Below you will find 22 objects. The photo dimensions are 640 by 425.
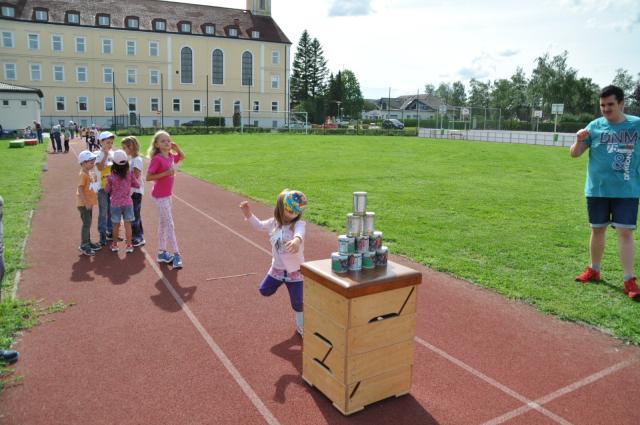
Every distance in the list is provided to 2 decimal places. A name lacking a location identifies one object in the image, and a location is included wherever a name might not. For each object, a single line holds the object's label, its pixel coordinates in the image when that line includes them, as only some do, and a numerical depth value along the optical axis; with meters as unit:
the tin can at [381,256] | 3.96
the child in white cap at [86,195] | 8.00
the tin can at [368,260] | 3.88
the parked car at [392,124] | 66.74
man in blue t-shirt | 6.14
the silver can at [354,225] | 3.89
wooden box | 3.59
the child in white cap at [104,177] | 8.23
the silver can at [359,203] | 3.86
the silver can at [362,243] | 3.84
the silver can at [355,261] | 3.82
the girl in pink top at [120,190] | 7.88
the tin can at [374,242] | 3.94
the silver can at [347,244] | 3.79
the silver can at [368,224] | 3.94
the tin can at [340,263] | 3.79
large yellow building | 65.25
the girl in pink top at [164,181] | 7.12
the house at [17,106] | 45.59
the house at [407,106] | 127.38
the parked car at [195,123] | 67.44
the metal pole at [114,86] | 67.94
